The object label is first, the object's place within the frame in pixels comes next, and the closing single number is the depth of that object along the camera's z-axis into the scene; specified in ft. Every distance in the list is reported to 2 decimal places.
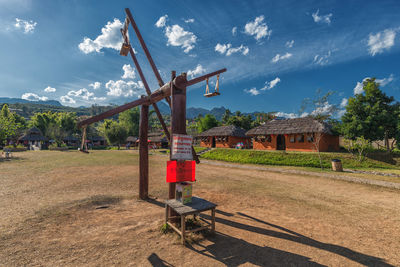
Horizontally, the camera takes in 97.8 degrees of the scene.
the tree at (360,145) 46.96
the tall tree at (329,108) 50.46
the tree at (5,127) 82.30
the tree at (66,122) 172.60
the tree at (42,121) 171.32
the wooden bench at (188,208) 11.78
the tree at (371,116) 51.98
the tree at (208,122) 143.84
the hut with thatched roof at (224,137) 92.48
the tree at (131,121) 198.08
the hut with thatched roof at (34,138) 145.11
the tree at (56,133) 154.68
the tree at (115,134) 142.10
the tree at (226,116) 181.96
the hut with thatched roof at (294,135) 64.64
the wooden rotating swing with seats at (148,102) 14.05
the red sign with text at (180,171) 13.10
